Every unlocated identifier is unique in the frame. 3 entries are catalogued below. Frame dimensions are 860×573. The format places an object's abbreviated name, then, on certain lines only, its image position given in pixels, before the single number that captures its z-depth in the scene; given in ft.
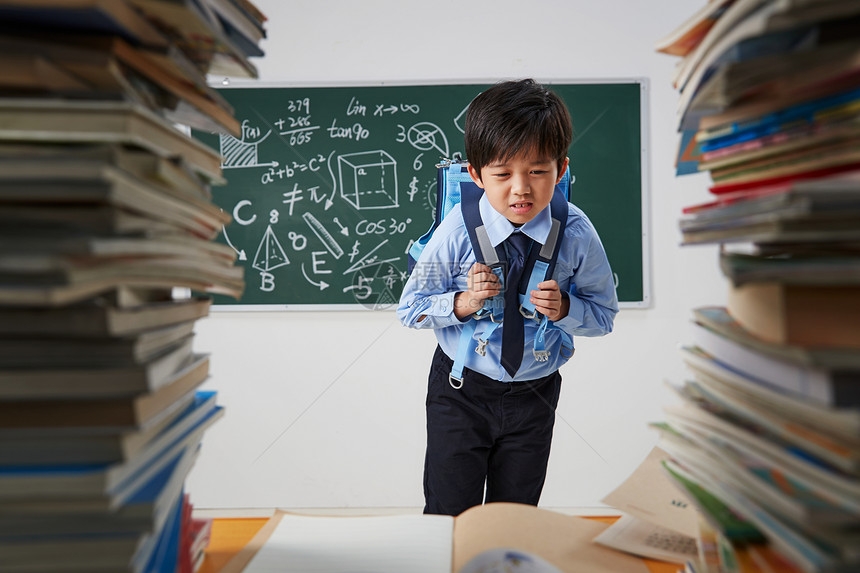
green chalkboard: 9.11
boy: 4.50
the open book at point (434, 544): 2.08
